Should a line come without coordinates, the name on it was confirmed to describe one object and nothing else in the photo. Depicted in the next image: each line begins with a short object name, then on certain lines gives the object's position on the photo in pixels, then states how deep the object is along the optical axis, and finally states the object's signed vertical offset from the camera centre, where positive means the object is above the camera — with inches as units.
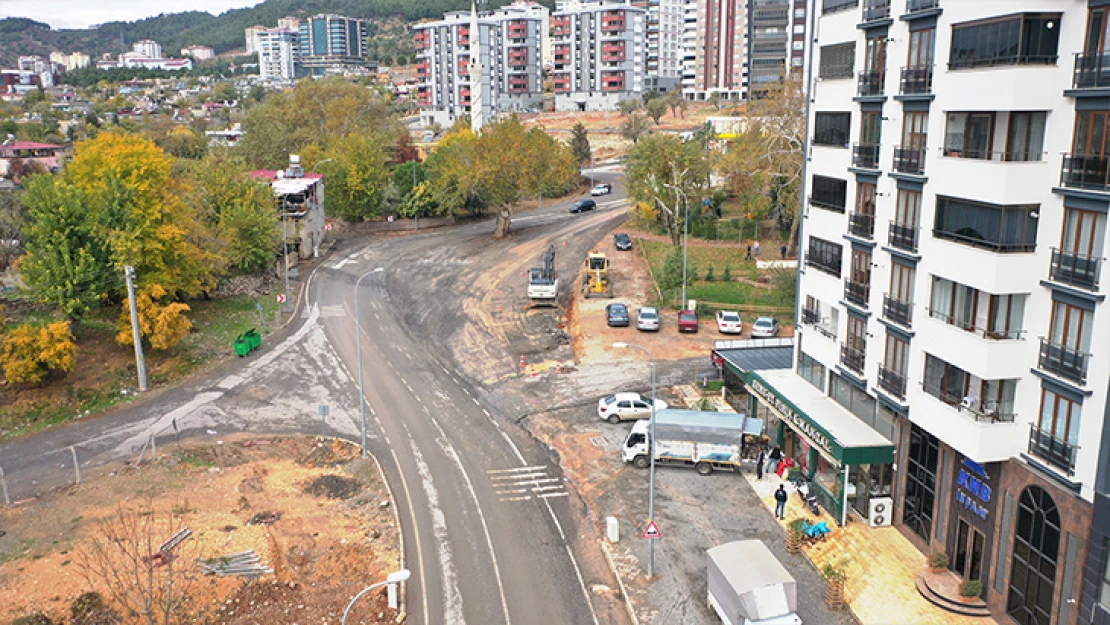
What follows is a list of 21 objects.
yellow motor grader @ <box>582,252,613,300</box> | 2605.8 -465.0
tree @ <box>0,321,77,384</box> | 1781.5 -457.0
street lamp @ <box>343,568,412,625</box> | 826.8 -429.7
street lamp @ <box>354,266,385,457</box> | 1537.9 -527.5
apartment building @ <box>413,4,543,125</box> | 7367.1 +630.9
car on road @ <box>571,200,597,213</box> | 3996.1 -373.8
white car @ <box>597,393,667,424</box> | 1685.5 -550.5
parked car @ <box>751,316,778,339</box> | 2159.2 -509.6
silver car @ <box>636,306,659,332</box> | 2219.5 -500.2
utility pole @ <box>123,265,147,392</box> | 1889.8 -471.7
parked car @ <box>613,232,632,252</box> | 3164.4 -428.1
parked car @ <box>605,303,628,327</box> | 2278.5 -502.5
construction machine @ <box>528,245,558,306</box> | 2539.4 -481.0
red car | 2209.6 -501.8
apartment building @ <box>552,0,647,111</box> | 7578.7 +803.3
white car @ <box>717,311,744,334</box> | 2201.0 -506.9
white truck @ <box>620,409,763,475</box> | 1434.5 -522.7
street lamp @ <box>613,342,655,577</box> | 1137.4 -560.8
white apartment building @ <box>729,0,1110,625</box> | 896.3 -202.8
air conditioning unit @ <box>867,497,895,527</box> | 1238.3 -555.9
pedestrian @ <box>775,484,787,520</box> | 1286.9 -563.5
